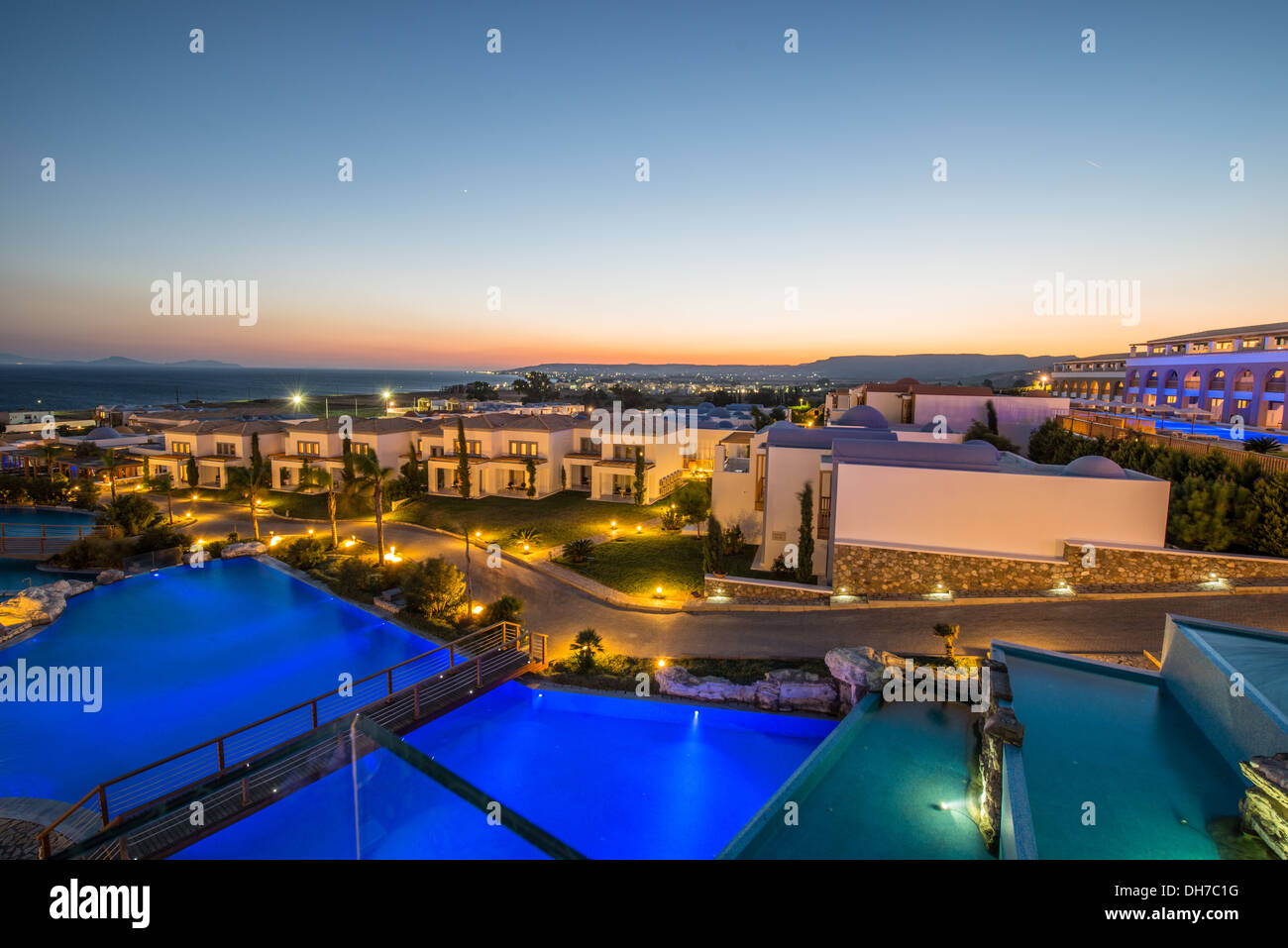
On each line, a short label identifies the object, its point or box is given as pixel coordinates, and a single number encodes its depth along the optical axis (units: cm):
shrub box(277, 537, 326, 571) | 2023
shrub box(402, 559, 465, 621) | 1603
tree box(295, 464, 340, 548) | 2152
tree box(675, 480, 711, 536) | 2398
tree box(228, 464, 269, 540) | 2288
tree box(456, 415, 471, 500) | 2936
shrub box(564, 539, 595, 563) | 1986
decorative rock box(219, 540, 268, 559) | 2127
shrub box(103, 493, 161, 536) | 2288
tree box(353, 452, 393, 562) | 2025
